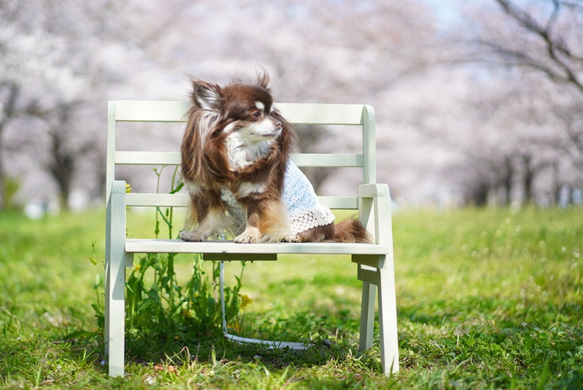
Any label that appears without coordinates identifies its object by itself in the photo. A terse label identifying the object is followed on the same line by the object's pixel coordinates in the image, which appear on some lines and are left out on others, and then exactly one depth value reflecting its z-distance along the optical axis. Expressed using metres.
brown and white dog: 2.13
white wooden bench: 1.96
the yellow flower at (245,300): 2.54
